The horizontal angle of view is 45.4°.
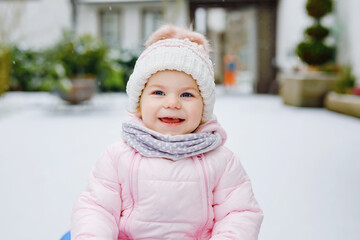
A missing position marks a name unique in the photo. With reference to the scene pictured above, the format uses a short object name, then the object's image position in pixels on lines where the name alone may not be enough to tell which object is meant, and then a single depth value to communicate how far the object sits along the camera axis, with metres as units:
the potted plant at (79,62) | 5.98
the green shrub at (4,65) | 6.45
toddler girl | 1.01
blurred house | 8.67
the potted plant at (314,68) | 6.74
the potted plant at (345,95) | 5.59
